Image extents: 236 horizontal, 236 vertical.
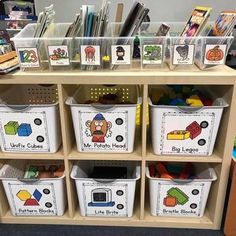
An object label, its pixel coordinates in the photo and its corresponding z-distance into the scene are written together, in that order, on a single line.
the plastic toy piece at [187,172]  1.36
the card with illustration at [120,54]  1.04
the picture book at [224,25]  1.02
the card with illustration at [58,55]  1.06
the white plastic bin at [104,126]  1.11
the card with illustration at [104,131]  1.13
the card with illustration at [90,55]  1.05
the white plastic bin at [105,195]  1.24
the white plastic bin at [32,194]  1.27
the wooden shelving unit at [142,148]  1.05
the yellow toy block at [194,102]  1.13
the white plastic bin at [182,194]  1.23
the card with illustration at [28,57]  1.07
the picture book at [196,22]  1.06
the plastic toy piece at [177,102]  1.17
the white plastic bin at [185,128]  1.10
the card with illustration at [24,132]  1.15
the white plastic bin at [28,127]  1.14
